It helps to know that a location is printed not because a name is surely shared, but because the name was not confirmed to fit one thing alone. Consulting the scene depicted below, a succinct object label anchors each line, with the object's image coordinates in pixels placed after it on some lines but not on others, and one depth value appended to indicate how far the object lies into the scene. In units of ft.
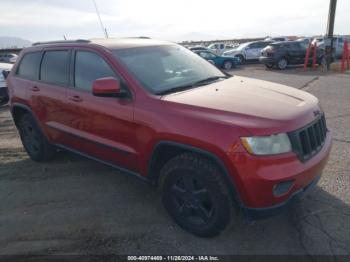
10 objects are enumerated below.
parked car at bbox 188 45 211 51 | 72.78
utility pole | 56.44
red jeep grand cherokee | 9.06
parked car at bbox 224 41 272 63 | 79.92
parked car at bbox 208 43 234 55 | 102.22
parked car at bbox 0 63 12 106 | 32.31
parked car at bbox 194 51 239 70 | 68.28
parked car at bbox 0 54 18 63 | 80.94
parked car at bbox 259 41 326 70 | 63.72
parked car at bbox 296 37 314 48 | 65.91
